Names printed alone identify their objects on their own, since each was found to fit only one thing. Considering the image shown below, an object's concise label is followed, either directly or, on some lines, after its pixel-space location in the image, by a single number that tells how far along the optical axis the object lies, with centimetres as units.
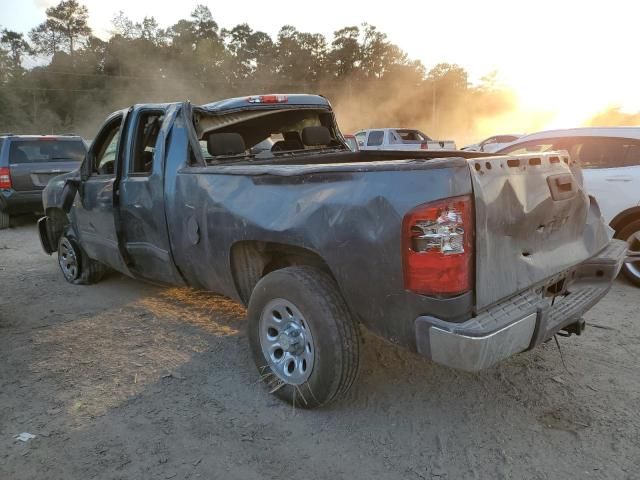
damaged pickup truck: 221
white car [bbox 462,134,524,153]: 1879
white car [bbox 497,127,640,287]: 505
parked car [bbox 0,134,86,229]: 888
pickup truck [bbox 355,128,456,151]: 1589
